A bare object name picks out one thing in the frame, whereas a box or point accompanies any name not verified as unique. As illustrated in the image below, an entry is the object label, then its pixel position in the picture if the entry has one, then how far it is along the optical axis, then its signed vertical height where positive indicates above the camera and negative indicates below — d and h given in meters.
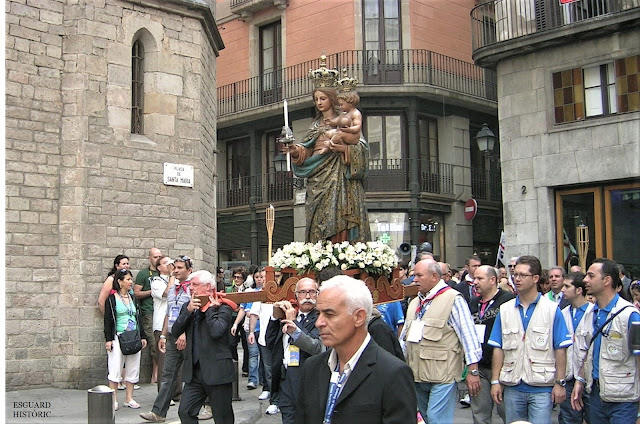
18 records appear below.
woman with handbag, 9.83 -0.98
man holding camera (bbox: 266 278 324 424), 5.97 -0.74
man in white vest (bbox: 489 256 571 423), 6.09 -0.83
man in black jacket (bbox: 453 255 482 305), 10.73 -0.42
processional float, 7.31 -0.24
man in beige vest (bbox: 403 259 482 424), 6.30 -0.79
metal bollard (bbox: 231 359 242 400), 10.73 -1.92
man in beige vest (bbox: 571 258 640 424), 5.88 -0.85
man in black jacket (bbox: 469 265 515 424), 7.43 -0.56
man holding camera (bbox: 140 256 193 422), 8.99 -1.07
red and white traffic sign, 17.86 +1.07
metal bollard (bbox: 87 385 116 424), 6.09 -1.17
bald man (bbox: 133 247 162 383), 11.61 -0.51
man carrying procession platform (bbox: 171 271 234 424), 7.22 -0.97
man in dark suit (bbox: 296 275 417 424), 3.48 -0.57
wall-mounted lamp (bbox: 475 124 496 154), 17.59 +2.68
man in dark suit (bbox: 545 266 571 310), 9.61 -0.39
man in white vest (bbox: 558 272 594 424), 6.50 -0.73
